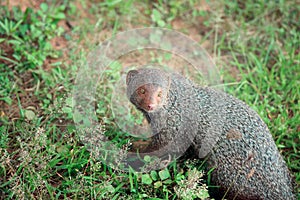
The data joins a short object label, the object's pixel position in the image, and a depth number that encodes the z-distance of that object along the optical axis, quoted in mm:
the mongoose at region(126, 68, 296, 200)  2791
